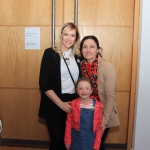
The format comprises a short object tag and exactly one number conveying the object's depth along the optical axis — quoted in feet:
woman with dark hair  5.13
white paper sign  7.59
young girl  5.12
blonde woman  5.44
